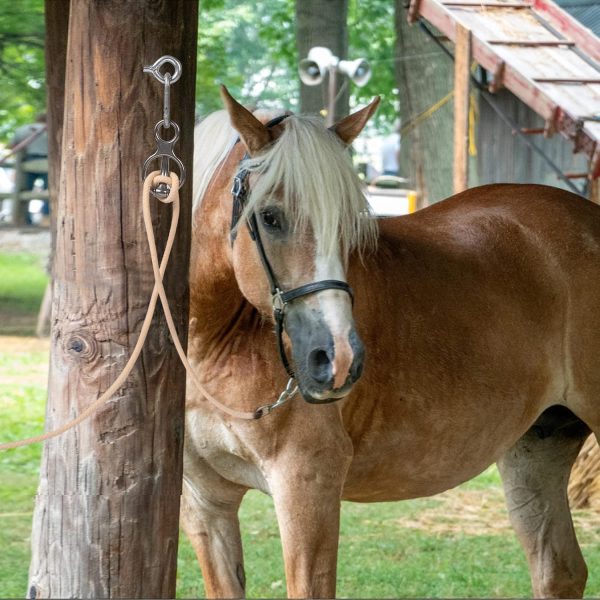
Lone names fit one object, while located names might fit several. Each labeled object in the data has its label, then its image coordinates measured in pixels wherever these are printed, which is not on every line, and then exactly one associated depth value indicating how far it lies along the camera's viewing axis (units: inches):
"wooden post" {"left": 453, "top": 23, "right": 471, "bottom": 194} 570.8
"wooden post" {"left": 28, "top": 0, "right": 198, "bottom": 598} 205.3
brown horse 238.0
